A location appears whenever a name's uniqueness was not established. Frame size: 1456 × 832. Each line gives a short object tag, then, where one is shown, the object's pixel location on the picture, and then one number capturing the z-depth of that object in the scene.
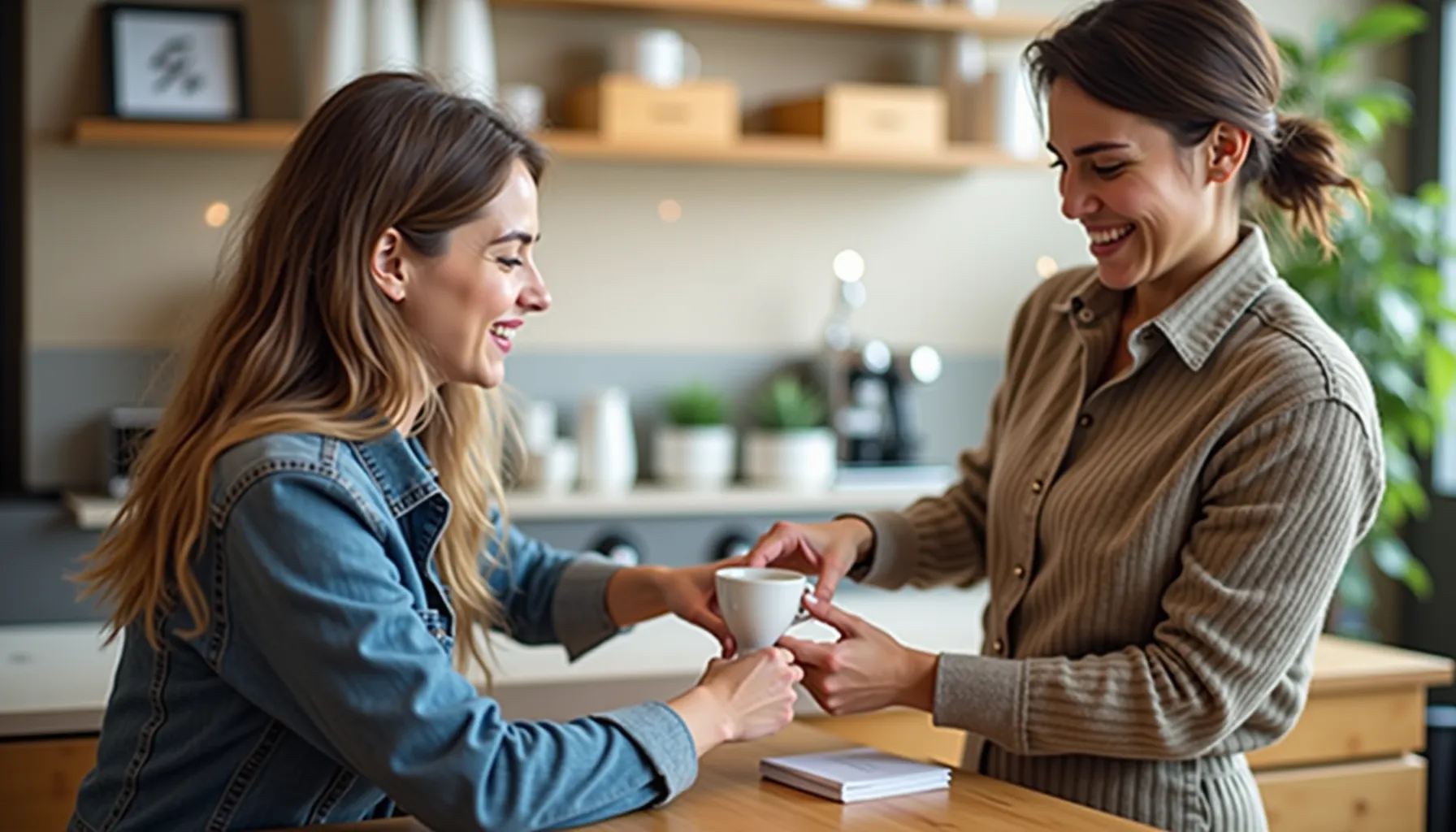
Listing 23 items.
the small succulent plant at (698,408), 3.67
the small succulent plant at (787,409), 3.69
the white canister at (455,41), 3.39
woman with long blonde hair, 1.38
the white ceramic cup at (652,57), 3.56
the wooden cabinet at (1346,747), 2.54
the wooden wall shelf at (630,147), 3.28
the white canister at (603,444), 3.55
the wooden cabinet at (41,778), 2.15
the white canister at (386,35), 3.35
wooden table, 1.49
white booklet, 1.59
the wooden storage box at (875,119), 3.68
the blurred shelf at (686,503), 3.32
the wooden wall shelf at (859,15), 3.57
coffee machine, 3.82
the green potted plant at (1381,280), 3.91
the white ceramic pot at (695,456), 3.66
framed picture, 3.34
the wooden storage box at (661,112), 3.52
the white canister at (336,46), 3.34
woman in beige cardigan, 1.65
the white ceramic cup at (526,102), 3.48
